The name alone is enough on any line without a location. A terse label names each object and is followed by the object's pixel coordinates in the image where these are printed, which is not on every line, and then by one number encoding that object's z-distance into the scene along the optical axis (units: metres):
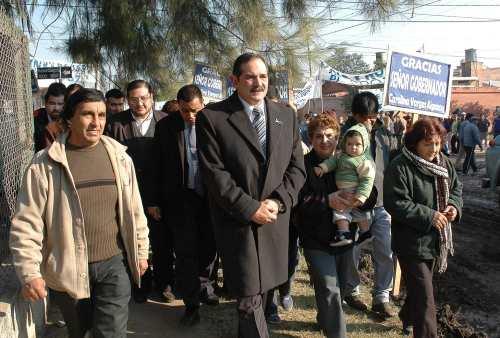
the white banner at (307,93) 14.20
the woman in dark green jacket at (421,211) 3.51
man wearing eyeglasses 4.30
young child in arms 3.62
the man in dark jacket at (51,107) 4.56
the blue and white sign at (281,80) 7.88
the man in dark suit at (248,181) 3.01
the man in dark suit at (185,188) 4.02
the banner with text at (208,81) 8.24
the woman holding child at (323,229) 3.53
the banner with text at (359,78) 22.48
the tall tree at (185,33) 7.30
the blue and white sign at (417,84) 5.51
